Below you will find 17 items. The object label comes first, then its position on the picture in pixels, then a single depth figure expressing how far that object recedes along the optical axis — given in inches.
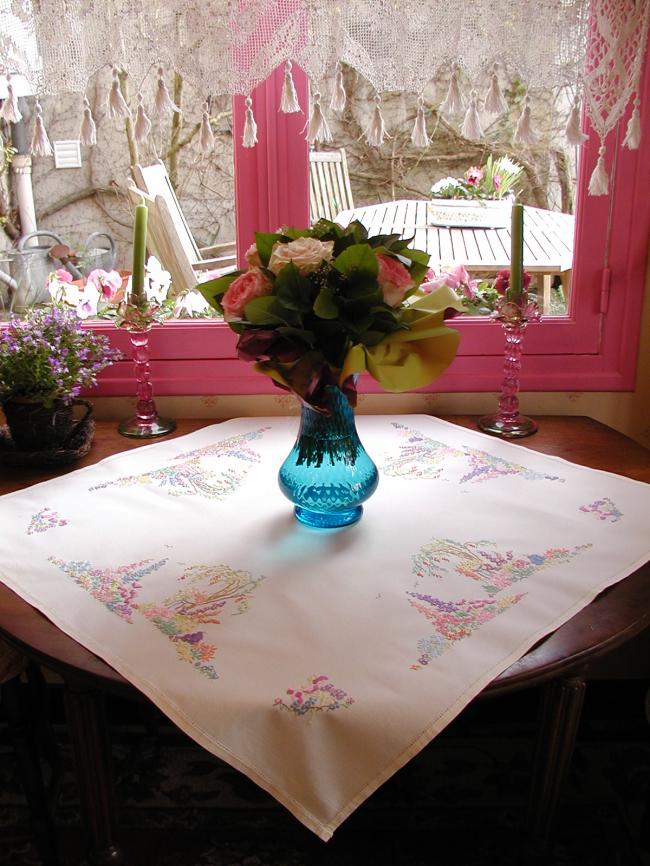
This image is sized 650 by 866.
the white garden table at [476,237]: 64.2
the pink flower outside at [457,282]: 52.4
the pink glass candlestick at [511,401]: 58.3
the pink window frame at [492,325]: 60.0
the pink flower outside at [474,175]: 63.6
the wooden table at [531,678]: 33.6
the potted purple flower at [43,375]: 52.4
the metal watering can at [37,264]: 66.4
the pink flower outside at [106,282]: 66.7
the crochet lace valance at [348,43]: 51.1
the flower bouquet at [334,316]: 39.0
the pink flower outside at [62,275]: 67.0
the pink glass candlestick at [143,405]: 59.1
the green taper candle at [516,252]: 55.1
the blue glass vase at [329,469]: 43.7
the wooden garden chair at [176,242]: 64.6
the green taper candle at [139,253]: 54.7
